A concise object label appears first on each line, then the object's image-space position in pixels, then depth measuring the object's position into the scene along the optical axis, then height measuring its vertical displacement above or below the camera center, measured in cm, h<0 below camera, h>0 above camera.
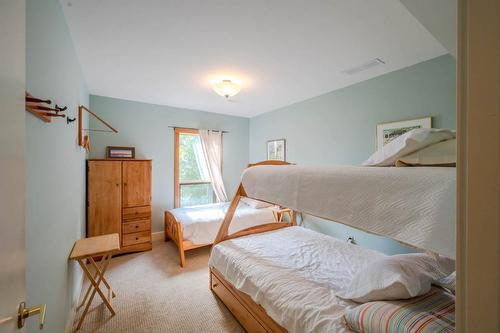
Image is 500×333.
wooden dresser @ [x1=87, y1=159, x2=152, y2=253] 302 -55
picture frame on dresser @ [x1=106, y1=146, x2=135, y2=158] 353 +24
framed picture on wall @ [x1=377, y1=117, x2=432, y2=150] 224 +47
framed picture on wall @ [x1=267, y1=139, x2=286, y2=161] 411 +35
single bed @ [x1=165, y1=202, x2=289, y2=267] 306 -90
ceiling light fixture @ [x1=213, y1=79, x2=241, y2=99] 265 +105
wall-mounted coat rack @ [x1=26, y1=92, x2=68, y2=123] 91 +28
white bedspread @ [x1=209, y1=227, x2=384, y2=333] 126 -88
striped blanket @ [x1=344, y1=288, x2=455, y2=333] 92 -73
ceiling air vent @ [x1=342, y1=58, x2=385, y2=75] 225 +117
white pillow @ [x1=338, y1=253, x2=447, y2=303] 110 -64
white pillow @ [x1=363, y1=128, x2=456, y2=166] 95 +13
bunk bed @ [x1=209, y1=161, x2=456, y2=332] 80 -59
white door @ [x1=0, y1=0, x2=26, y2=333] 54 +1
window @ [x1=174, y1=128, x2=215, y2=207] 421 -14
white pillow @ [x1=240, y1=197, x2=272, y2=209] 383 -73
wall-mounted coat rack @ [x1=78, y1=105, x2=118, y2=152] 233 +37
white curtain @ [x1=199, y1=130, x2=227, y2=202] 444 +20
